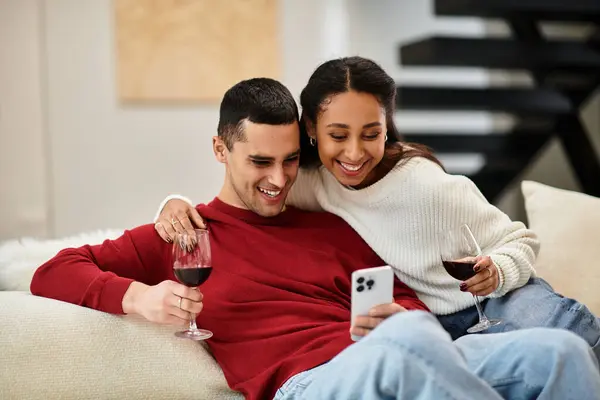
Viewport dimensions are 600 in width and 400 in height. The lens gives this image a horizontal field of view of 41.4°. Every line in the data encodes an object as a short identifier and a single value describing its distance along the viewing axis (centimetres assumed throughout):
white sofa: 176
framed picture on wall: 450
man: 152
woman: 195
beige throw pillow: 233
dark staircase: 378
